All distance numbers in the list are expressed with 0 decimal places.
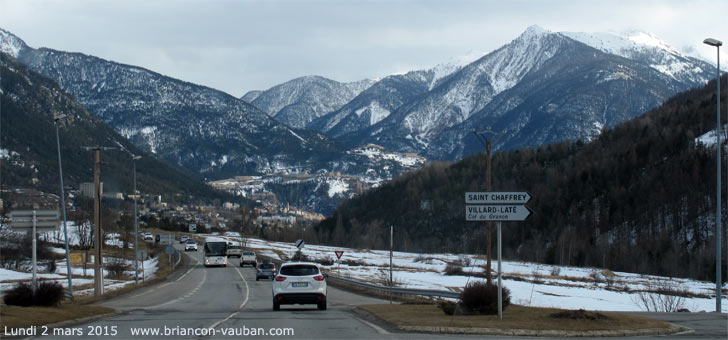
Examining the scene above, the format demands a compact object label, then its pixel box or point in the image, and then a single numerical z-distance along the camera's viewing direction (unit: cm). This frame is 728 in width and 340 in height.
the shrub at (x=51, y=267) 7522
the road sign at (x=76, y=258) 9106
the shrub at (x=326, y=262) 9072
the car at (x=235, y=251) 11431
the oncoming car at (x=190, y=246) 12900
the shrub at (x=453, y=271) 7941
